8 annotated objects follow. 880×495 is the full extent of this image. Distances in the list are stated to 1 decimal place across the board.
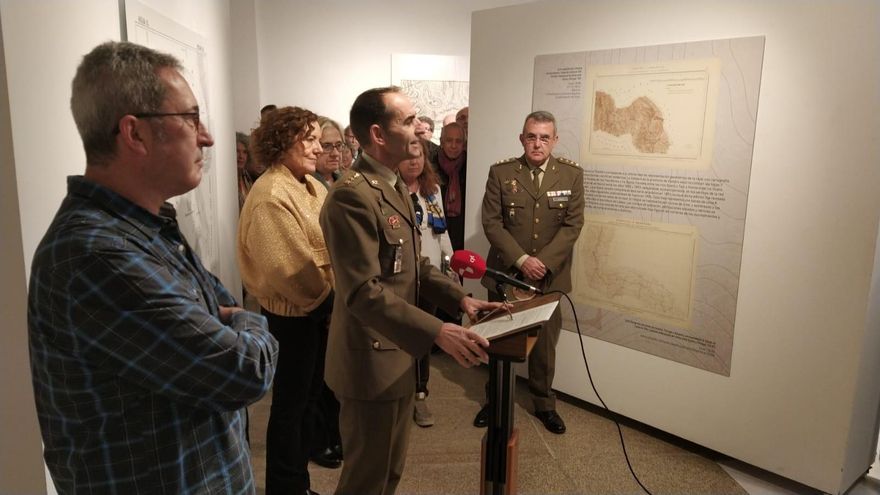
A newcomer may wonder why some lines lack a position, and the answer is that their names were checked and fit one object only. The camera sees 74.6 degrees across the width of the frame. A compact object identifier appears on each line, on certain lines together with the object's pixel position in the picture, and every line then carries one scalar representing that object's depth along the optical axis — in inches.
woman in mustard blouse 89.4
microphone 75.4
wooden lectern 70.6
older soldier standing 128.2
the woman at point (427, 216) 129.0
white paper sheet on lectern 60.1
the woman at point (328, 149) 126.5
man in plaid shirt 37.0
